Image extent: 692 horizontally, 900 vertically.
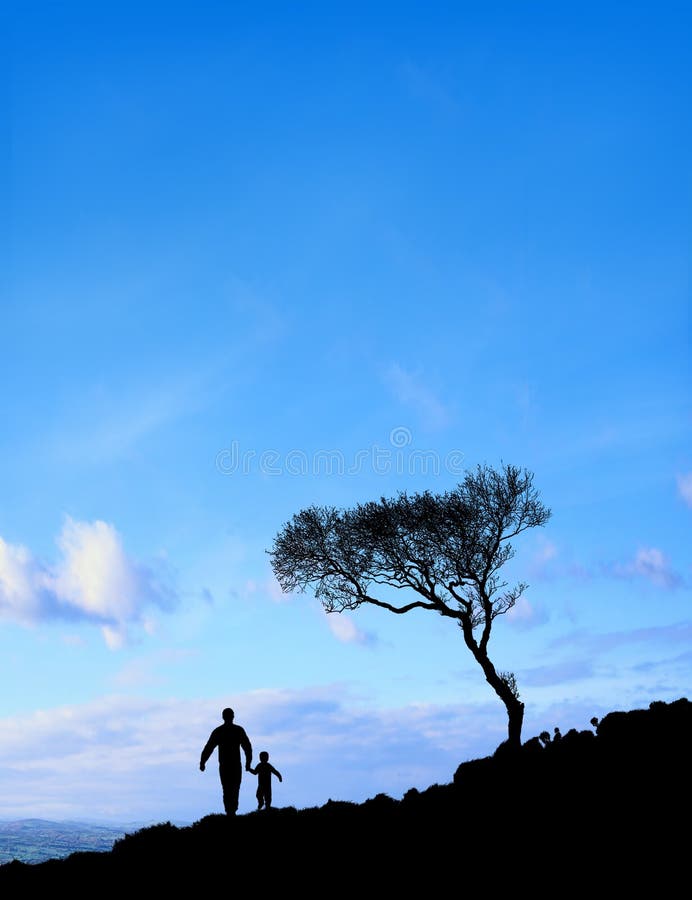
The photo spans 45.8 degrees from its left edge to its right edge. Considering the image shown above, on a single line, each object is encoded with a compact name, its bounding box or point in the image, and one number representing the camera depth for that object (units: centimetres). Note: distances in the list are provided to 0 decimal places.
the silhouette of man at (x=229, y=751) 2195
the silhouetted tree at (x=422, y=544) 4119
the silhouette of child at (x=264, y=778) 2498
